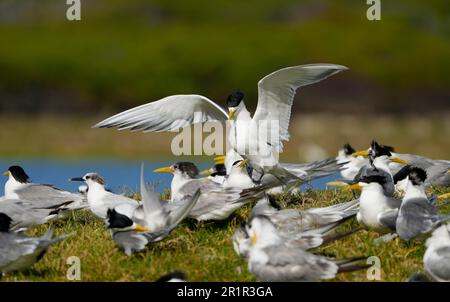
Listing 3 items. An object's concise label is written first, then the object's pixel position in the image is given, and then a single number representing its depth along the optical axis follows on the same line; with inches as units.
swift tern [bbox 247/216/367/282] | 475.2
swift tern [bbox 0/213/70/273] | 499.2
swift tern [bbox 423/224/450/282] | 482.9
